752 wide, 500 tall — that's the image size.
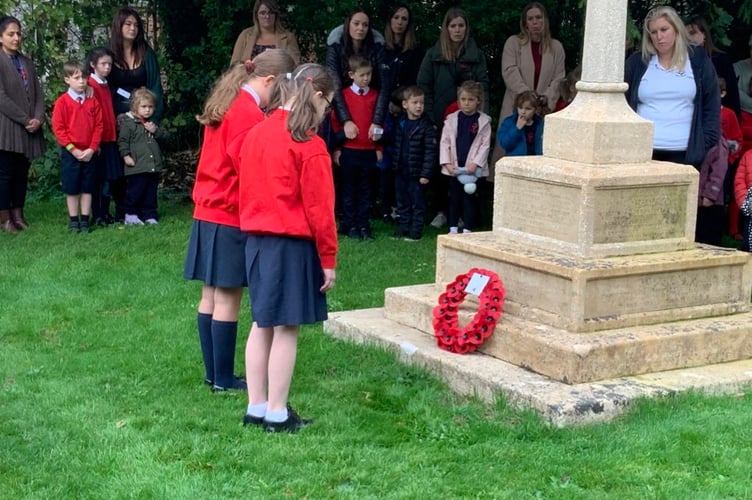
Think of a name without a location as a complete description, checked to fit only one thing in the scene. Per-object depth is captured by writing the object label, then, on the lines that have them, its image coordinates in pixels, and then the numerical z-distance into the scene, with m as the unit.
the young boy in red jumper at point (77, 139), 11.01
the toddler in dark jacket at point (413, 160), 10.91
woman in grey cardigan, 11.01
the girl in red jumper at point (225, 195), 5.81
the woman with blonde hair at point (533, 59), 11.11
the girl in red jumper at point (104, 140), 11.33
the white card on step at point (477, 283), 6.64
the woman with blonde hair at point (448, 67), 11.25
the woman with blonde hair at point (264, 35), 11.61
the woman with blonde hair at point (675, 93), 7.89
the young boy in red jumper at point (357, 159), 11.01
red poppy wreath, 6.54
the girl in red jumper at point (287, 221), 5.26
